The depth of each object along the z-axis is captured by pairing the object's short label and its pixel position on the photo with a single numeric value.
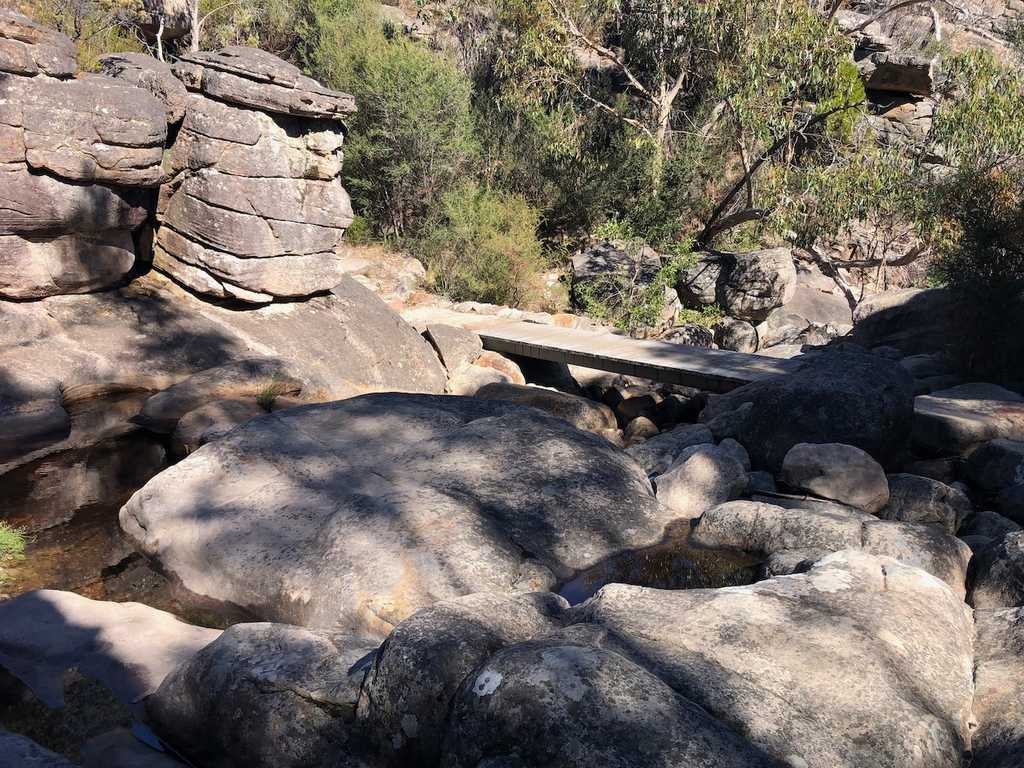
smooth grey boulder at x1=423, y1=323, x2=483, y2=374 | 11.51
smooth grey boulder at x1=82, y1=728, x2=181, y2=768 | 3.42
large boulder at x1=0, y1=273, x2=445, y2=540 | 7.18
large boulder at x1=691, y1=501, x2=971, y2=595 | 4.93
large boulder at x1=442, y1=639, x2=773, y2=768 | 2.55
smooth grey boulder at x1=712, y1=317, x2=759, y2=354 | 15.59
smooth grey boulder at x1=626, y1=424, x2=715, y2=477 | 7.51
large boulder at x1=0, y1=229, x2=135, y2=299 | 8.45
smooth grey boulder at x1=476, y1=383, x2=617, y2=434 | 9.66
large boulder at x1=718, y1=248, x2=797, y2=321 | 16.66
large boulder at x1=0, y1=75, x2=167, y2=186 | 8.21
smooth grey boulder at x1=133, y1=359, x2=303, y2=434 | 8.15
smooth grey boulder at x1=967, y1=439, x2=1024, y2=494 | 7.01
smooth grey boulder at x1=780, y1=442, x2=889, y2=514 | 6.31
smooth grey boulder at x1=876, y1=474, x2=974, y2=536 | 6.25
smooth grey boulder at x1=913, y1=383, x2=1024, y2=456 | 7.98
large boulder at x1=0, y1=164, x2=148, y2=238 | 8.27
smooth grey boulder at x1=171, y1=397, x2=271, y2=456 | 7.51
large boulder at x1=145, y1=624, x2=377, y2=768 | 3.25
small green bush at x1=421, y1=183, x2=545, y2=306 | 15.80
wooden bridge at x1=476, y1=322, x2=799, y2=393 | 10.08
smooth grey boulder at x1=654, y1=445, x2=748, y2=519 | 6.38
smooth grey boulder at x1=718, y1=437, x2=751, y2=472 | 7.25
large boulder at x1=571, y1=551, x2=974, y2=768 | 2.98
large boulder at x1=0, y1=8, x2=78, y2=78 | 8.01
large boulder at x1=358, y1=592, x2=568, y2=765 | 2.96
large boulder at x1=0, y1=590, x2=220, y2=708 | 3.97
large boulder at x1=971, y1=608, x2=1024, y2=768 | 3.13
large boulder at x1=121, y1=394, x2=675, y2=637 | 4.86
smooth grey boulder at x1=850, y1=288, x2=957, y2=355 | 12.08
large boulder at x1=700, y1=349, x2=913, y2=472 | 7.39
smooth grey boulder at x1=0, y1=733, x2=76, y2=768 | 2.68
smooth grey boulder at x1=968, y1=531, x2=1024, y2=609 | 4.55
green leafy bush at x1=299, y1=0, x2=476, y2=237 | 16.03
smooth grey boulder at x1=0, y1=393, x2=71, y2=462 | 7.46
